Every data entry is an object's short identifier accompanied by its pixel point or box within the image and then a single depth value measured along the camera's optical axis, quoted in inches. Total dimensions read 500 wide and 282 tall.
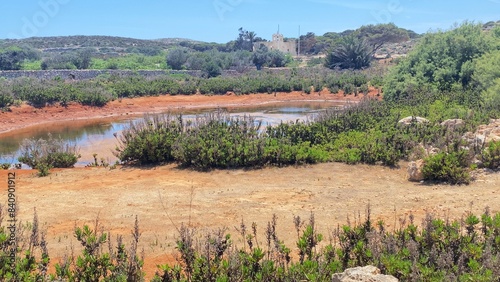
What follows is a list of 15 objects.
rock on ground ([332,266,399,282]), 159.5
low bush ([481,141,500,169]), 415.2
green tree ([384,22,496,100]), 922.7
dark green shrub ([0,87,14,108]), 1074.7
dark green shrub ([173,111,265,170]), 485.4
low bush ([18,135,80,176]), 552.4
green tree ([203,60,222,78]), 1924.5
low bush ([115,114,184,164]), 525.0
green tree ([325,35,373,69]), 1998.0
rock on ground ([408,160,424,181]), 415.8
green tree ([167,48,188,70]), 2192.4
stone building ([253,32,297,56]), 3496.6
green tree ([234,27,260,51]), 3412.9
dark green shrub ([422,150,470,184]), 397.1
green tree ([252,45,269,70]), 2300.7
